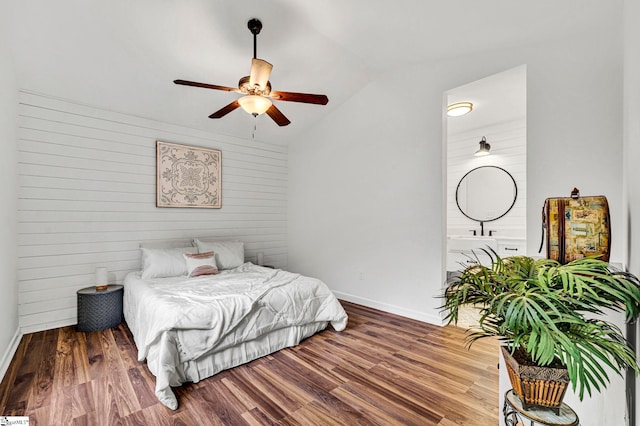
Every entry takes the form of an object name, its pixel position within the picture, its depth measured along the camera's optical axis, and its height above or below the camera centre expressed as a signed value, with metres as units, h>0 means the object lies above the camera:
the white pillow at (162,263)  3.42 -0.61
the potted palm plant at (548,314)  0.71 -0.27
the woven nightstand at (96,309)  3.14 -1.06
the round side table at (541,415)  0.83 -0.59
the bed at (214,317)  2.17 -0.91
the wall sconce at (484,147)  4.57 +1.01
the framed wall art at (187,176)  3.95 +0.51
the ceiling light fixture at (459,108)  3.72 +1.34
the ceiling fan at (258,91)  2.37 +1.04
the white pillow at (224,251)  3.93 -0.54
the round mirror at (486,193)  4.55 +0.31
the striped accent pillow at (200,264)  3.53 -0.64
